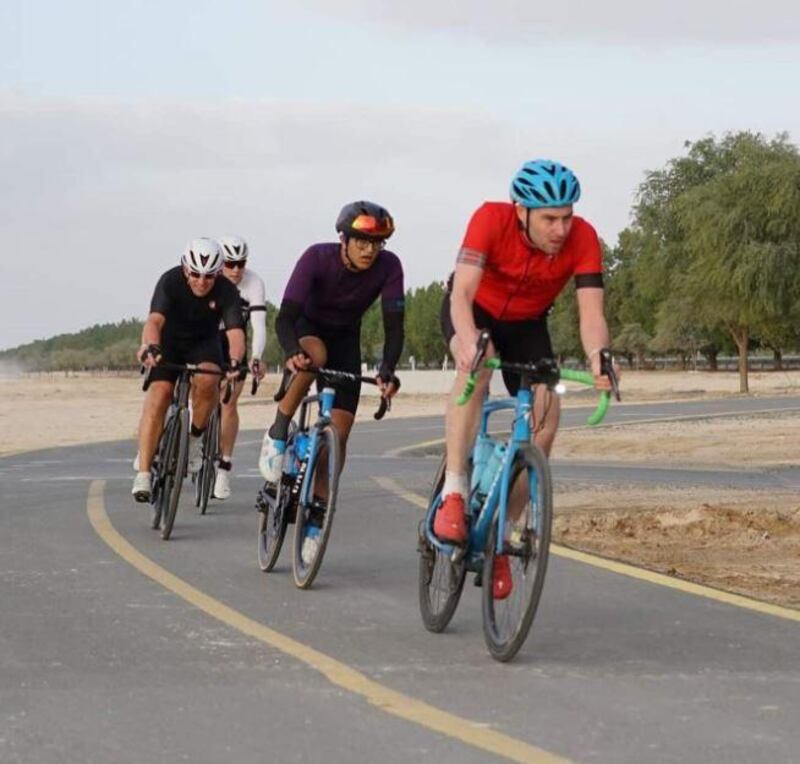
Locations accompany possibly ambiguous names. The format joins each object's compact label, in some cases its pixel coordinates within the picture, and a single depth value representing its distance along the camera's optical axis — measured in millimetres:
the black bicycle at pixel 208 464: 13453
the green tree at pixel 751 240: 56656
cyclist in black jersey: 11695
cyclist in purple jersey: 9281
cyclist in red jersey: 7098
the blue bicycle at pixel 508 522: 6719
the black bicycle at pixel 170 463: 11492
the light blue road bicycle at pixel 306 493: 9078
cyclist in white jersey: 13562
